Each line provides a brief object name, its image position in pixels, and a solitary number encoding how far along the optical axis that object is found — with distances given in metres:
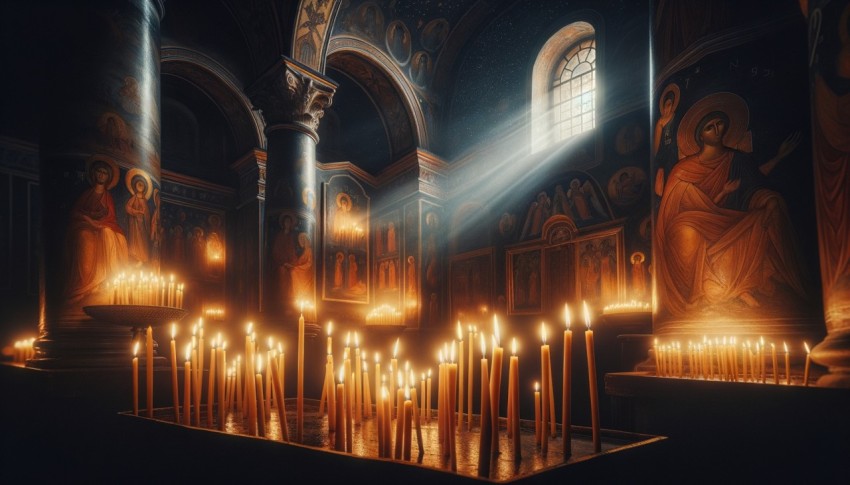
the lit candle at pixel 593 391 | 1.78
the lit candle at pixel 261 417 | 2.25
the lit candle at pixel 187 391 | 2.45
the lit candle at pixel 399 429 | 1.76
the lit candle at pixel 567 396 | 1.76
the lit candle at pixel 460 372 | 2.22
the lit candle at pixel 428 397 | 2.65
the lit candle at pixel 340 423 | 1.84
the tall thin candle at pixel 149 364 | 2.48
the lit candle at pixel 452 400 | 1.65
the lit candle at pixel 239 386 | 3.05
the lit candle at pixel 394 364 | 2.37
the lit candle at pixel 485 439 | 1.50
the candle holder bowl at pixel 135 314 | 4.07
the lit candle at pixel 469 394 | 2.39
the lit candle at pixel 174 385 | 2.47
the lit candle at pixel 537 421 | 2.00
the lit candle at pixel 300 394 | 2.15
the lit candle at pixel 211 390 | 2.58
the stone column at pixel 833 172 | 3.00
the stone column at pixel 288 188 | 8.88
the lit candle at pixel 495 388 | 1.60
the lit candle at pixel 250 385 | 2.28
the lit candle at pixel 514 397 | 1.72
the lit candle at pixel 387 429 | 1.77
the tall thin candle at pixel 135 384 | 2.61
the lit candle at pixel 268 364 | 2.30
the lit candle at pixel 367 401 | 2.87
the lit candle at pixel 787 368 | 3.48
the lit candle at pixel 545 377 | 1.83
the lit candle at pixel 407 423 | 1.74
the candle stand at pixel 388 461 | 1.42
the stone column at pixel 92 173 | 4.86
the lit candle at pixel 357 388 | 2.50
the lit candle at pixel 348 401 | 1.91
